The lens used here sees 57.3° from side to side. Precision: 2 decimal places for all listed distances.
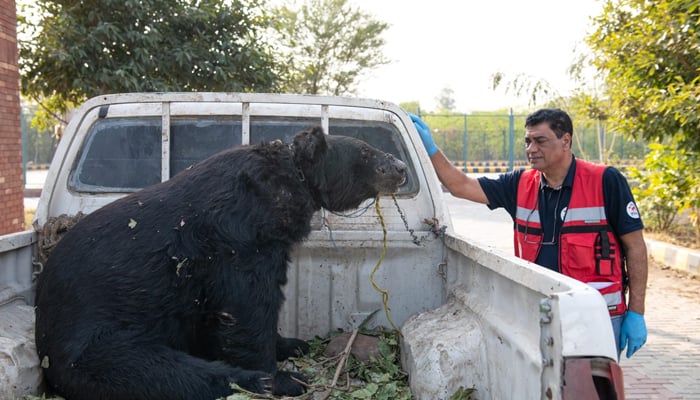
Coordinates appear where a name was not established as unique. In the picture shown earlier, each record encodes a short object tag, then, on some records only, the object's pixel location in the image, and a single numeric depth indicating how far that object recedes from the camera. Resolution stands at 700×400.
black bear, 2.66
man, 3.55
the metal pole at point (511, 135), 26.19
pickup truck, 2.81
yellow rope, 3.68
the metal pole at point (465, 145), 29.17
